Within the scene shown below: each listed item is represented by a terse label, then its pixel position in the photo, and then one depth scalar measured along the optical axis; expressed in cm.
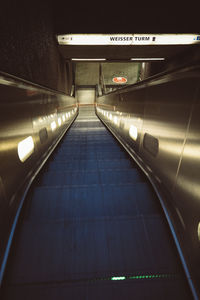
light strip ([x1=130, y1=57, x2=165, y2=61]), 1060
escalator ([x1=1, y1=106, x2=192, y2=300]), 129
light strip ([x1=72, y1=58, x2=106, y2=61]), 1079
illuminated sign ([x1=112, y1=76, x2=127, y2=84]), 1953
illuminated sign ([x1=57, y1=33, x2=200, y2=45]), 773
